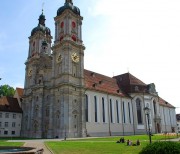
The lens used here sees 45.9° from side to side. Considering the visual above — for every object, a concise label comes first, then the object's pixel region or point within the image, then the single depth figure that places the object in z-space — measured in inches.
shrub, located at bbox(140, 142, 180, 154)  451.8
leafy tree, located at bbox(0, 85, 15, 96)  2755.9
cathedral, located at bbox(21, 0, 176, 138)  1922.4
